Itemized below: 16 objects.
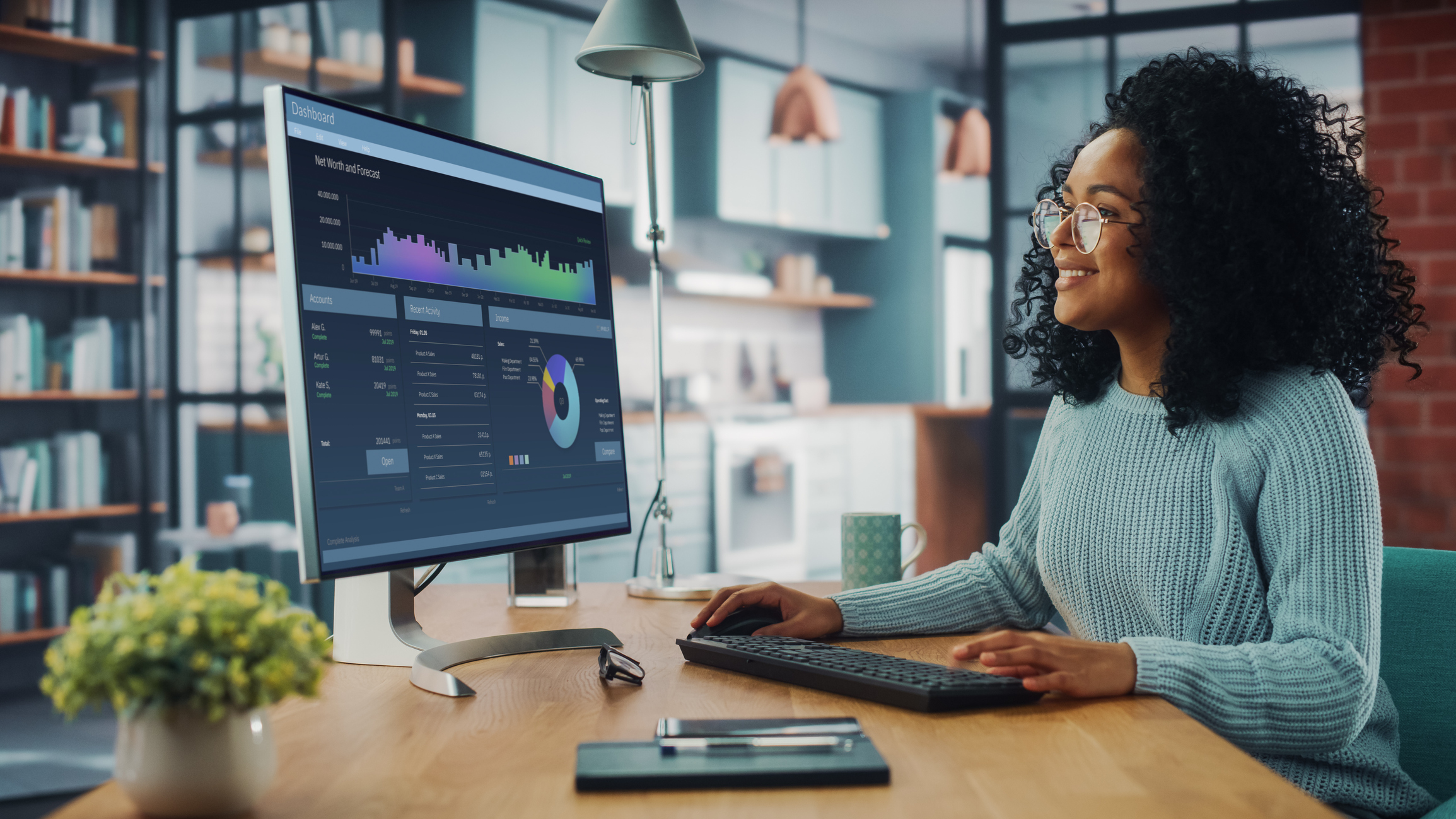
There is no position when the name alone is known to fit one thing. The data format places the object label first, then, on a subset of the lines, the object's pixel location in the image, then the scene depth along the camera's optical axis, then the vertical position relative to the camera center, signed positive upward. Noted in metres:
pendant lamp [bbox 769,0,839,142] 4.84 +1.37
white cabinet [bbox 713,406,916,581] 5.18 -0.40
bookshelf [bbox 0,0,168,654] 3.64 +0.38
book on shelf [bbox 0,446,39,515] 3.57 -0.18
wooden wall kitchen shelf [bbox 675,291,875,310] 5.99 +0.64
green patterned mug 1.43 -0.19
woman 0.92 -0.06
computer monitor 0.88 +0.07
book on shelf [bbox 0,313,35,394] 3.59 +0.24
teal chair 1.12 -0.28
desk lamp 1.55 +0.54
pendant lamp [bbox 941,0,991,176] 5.39 +1.31
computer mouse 1.12 -0.22
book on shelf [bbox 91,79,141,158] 3.88 +1.12
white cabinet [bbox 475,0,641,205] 4.59 +1.43
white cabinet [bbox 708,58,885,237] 5.77 +1.42
